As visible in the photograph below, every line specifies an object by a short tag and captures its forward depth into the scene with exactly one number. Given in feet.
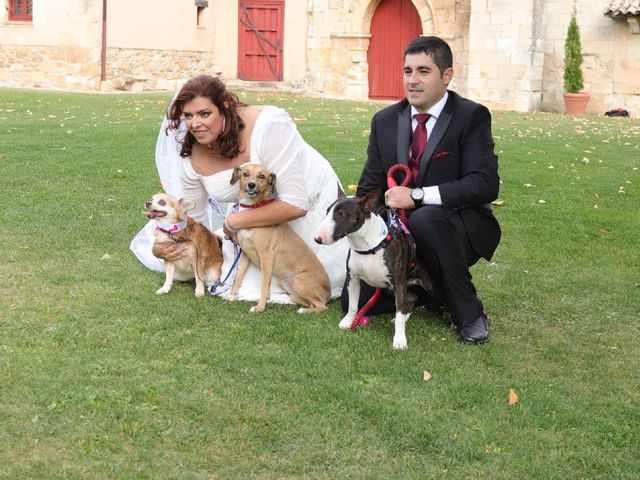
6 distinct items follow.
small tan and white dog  19.15
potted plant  75.97
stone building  77.05
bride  18.39
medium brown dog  18.47
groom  16.57
